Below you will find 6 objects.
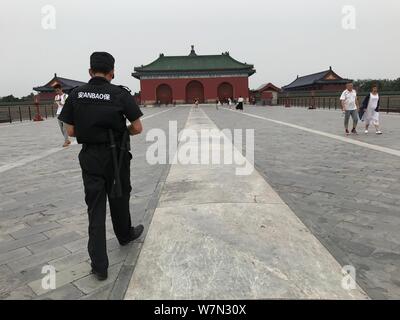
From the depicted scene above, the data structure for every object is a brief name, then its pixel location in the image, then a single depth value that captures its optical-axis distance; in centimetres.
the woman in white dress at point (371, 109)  980
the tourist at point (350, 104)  1008
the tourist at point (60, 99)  926
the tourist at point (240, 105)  2990
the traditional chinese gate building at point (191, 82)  5144
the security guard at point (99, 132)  242
